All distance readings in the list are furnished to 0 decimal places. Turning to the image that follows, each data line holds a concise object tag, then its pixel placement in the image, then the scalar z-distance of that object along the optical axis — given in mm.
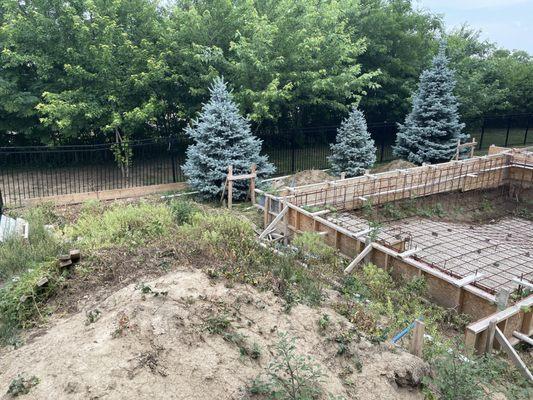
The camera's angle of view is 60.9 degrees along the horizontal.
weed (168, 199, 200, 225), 10789
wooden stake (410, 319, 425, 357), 5574
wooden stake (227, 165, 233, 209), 12696
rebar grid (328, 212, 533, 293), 9594
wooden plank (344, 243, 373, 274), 9127
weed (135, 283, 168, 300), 5707
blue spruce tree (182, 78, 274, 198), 13406
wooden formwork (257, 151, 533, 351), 7520
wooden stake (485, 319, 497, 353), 6691
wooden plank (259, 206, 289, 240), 11203
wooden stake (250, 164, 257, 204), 13234
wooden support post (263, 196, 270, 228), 11828
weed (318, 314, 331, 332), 5742
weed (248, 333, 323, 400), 4254
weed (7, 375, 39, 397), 4242
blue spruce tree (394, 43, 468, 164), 17984
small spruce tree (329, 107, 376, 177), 16078
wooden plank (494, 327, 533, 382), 6480
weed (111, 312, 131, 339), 4938
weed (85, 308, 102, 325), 5434
